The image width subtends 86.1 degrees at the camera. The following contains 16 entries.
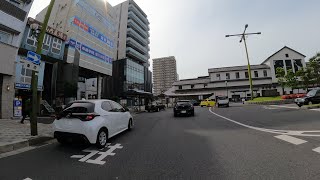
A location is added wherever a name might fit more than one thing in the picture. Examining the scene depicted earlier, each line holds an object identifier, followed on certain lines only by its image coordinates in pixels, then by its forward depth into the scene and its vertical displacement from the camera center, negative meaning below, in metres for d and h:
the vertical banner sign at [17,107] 15.29 +0.08
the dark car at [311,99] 15.41 +0.25
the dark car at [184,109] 14.97 -0.40
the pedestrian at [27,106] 11.00 +0.10
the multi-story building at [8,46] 14.21 +5.30
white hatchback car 5.22 -0.51
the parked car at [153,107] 26.63 -0.31
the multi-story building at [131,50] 49.84 +20.90
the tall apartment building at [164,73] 143.88 +26.99
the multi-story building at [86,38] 25.08 +12.79
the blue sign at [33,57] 7.06 +2.11
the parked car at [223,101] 26.36 +0.39
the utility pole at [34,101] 7.18 +0.28
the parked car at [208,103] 34.12 +0.18
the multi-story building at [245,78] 52.94 +8.09
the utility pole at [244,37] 24.17 +9.48
